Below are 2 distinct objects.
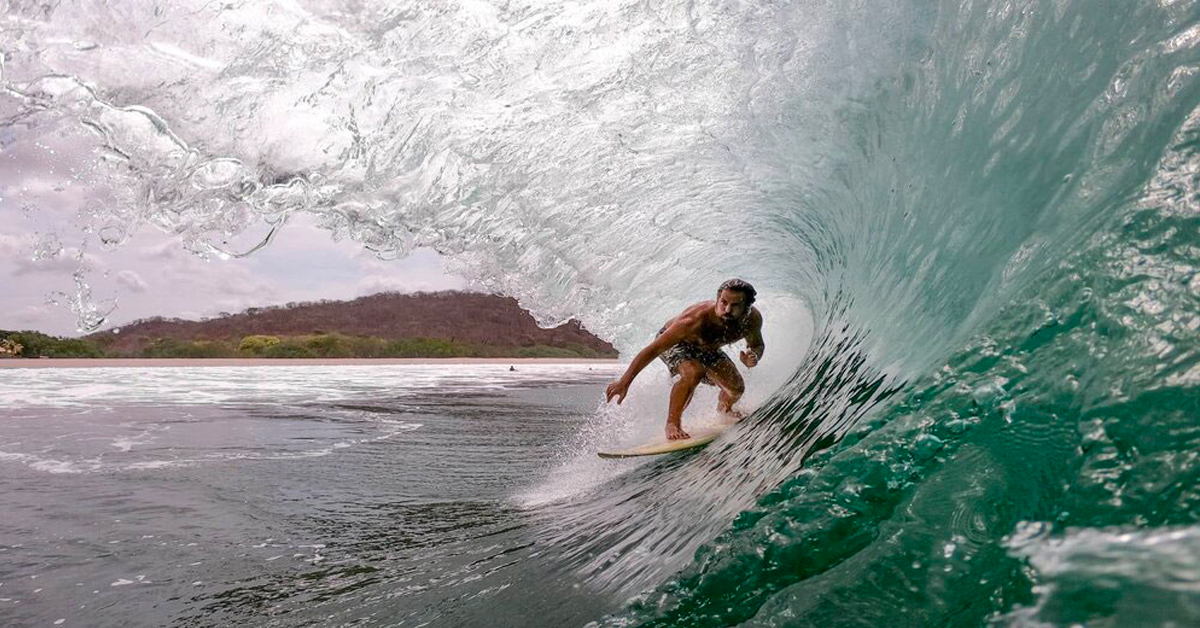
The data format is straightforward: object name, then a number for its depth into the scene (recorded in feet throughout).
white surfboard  17.24
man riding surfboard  16.34
